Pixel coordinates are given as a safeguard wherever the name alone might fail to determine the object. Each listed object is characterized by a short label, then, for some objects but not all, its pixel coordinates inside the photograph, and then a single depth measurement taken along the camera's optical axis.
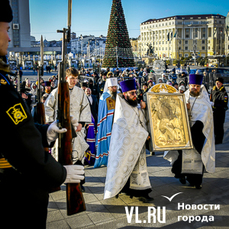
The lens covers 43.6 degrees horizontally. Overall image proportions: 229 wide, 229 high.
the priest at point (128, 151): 4.27
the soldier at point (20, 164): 1.50
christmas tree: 32.72
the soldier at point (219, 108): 8.59
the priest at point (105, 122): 6.13
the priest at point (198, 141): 4.93
